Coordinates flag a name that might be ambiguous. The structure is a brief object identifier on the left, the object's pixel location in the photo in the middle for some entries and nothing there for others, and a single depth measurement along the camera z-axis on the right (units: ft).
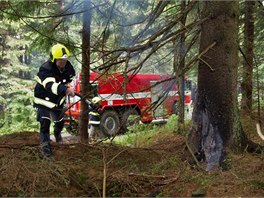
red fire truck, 43.46
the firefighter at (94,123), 32.73
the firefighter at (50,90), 18.37
